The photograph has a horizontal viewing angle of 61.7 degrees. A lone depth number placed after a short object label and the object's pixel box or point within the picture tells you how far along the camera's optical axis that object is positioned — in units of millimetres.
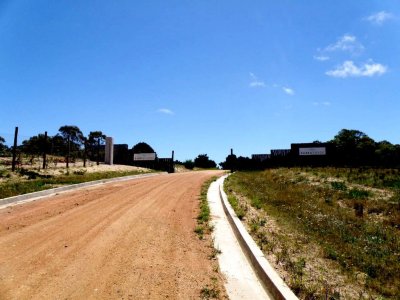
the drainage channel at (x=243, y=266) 5383
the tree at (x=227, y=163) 36547
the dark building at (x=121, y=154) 40438
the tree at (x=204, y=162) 61000
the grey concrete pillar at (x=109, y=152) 36250
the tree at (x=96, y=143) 32050
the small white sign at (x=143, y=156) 40062
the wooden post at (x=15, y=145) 20297
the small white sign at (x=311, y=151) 36625
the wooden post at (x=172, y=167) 39925
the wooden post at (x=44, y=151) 22678
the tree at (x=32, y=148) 27195
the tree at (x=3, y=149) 28428
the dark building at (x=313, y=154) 36219
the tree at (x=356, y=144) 33588
